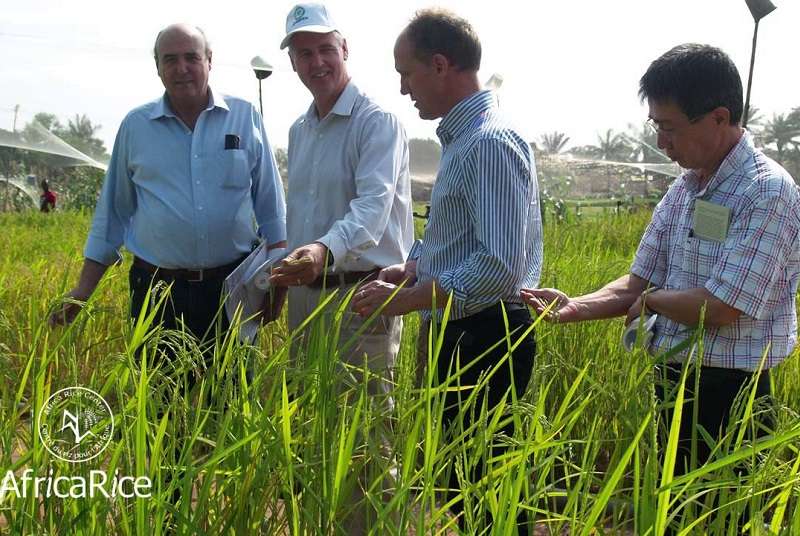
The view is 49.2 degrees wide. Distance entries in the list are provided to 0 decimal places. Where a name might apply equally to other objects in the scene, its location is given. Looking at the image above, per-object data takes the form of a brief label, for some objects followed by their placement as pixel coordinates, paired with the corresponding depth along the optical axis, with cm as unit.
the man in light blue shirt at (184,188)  283
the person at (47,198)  1794
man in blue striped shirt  189
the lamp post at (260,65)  843
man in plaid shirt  160
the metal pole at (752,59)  528
